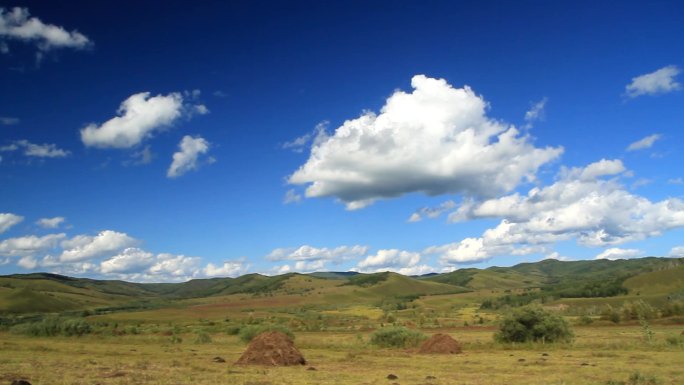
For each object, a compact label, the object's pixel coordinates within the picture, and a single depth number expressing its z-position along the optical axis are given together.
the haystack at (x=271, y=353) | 37.34
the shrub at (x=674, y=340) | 47.01
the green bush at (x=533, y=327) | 53.53
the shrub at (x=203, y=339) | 64.21
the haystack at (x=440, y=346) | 46.47
